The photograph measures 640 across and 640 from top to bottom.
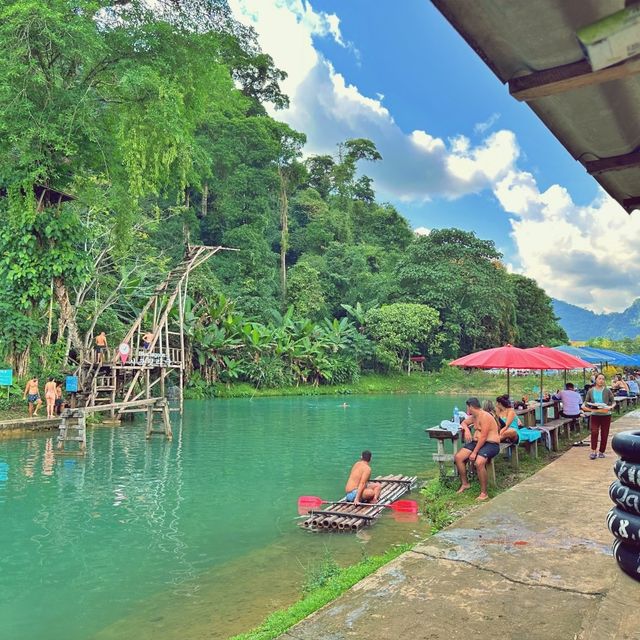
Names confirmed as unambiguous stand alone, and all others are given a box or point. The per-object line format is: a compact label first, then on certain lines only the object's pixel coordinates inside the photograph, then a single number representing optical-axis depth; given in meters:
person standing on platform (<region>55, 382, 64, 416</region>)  17.14
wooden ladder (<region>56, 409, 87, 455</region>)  12.76
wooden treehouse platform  17.11
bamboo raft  7.00
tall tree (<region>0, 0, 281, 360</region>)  14.42
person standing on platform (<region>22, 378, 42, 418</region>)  16.61
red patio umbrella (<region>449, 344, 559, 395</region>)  9.62
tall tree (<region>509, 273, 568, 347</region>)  44.97
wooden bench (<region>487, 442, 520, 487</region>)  7.78
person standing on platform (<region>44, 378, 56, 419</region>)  16.66
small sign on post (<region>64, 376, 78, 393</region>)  17.10
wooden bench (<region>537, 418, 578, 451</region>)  10.56
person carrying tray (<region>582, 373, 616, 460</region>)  8.48
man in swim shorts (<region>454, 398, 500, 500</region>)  7.33
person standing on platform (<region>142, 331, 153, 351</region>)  19.43
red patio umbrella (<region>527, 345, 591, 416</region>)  10.14
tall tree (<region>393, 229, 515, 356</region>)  39.97
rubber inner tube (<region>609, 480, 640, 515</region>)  3.36
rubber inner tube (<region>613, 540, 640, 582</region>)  3.30
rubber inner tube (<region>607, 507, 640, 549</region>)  3.29
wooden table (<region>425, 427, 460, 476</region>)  8.34
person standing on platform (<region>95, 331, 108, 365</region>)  18.42
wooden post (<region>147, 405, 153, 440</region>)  15.19
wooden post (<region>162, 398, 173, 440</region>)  15.29
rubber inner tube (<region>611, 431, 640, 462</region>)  3.38
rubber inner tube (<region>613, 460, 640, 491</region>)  3.38
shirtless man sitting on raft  7.76
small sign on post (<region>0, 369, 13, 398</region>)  16.39
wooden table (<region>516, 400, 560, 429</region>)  10.57
